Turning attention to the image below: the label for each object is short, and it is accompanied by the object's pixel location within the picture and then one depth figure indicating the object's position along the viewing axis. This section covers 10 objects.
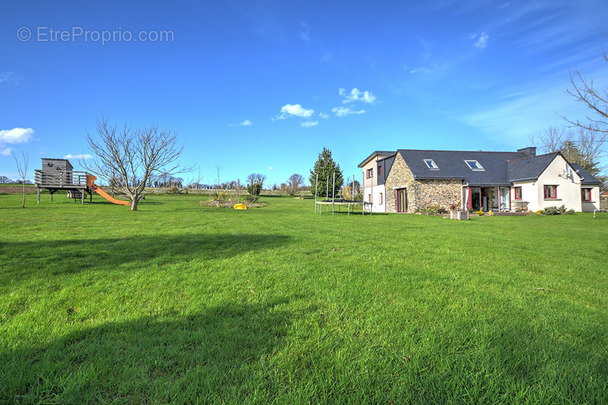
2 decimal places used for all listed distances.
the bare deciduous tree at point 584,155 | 30.77
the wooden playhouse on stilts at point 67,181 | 22.62
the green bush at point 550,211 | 21.06
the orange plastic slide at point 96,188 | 23.56
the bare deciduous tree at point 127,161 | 18.92
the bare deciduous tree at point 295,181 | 66.38
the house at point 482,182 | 22.81
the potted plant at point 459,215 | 16.19
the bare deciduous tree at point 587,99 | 5.89
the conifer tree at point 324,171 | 50.81
